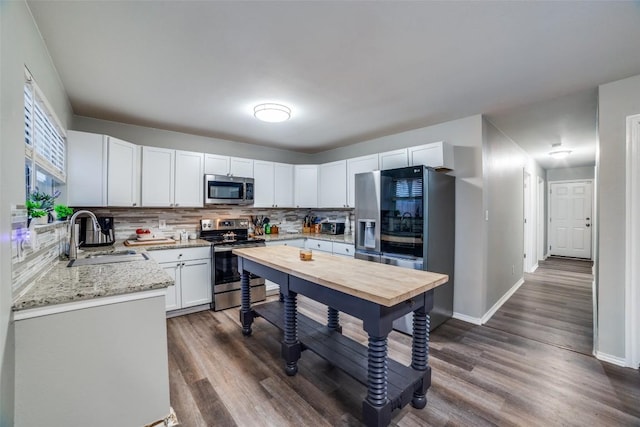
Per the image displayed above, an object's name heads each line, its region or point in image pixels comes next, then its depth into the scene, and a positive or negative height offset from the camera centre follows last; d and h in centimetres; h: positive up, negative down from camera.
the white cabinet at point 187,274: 329 -78
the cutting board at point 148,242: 326 -37
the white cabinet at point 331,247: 382 -51
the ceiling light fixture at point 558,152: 463 +115
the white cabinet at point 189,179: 367 +47
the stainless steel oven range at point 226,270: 356 -77
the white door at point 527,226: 547 -24
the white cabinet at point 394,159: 348 +73
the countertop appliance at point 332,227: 471 -25
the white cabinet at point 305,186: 479 +48
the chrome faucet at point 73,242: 214 -24
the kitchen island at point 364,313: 154 -62
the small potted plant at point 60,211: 225 +1
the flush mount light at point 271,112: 282 +107
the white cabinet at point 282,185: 462 +49
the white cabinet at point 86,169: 282 +46
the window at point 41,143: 161 +50
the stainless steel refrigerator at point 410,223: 290 -10
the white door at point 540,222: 648 -18
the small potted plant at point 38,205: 155 +4
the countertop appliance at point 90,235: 291 -26
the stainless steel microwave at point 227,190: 387 +34
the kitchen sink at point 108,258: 211 -39
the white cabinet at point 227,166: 392 +72
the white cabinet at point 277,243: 420 -51
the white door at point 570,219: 678 -10
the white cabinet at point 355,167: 387 +69
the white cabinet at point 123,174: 306 +45
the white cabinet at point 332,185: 436 +48
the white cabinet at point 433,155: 314 +71
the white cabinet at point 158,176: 343 +47
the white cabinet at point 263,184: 439 +48
